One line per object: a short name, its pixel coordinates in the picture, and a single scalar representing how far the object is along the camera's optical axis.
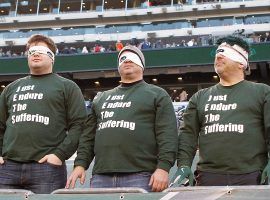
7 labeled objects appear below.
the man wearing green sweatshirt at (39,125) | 3.84
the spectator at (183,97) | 23.23
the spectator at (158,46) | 28.25
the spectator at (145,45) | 27.97
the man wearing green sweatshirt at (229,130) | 3.62
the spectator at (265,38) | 27.76
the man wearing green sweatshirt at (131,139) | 3.78
